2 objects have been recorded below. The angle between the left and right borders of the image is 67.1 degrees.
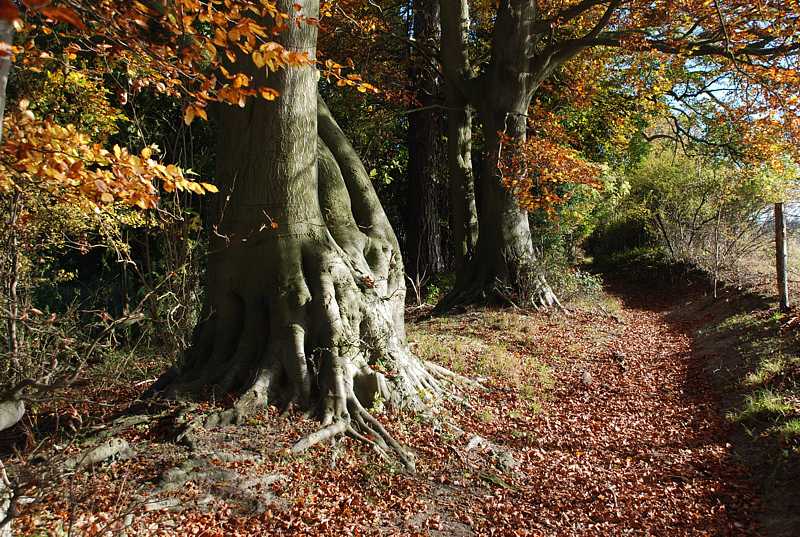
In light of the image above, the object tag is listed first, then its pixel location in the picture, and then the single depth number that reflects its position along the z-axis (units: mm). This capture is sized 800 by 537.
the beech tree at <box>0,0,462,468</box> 5547
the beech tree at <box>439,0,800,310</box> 11156
